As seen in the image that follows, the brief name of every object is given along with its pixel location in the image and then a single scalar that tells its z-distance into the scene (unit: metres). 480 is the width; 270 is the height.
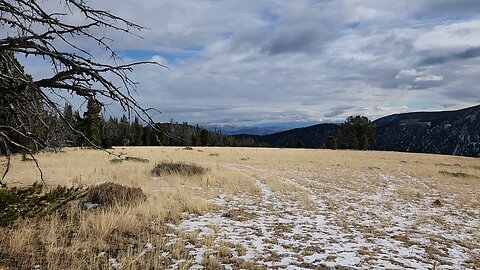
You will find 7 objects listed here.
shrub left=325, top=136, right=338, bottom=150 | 66.79
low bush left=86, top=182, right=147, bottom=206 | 8.62
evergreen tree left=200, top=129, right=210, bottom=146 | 79.13
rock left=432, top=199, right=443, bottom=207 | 12.29
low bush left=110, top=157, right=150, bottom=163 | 20.88
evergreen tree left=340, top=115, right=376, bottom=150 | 64.19
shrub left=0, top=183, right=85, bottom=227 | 5.09
